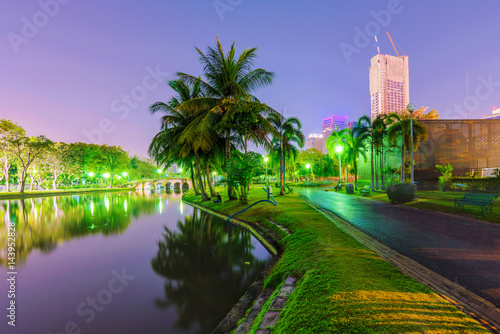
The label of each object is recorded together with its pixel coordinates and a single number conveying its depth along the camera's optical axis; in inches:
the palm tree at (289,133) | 944.2
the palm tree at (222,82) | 654.5
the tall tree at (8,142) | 1606.3
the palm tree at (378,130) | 1088.2
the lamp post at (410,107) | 686.0
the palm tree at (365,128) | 1133.6
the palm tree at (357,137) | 1165.7
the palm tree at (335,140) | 1504.3
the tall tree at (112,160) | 2541.8
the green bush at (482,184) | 812.6
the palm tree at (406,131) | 929.5
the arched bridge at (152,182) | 3004.4
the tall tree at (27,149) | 1668.2
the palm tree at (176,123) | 794.8
